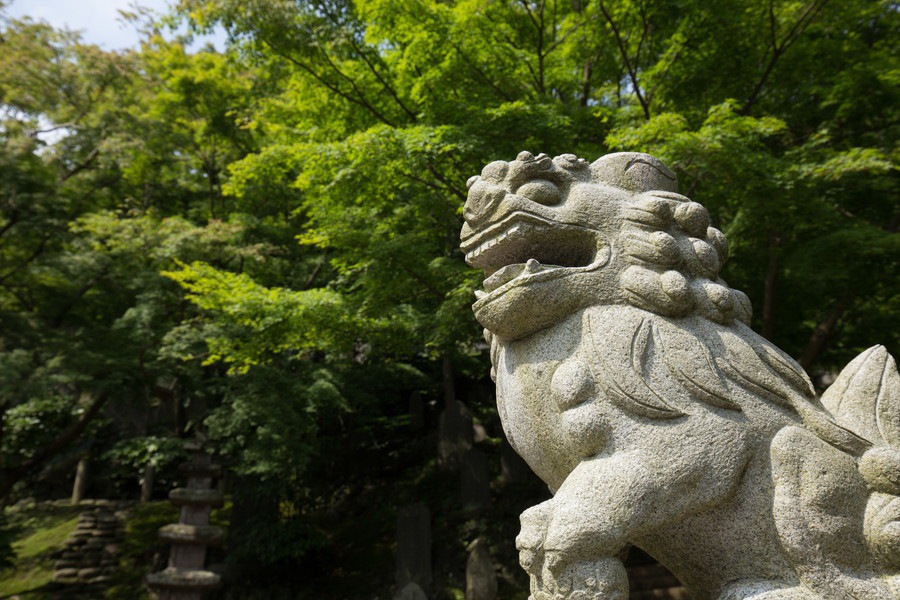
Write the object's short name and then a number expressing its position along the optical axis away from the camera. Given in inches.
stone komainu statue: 80.7
